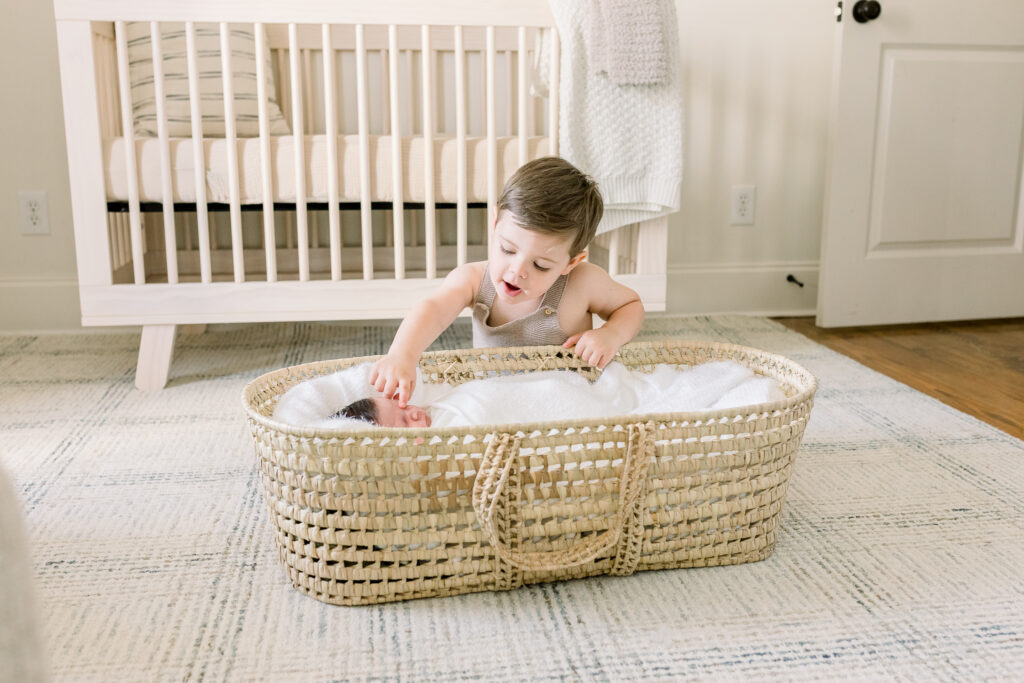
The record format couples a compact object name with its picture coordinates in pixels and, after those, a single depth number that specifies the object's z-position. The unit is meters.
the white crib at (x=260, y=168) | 1.69
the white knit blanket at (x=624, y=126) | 1.76
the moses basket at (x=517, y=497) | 0.85
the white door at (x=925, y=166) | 2.25
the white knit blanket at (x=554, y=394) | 1.11
